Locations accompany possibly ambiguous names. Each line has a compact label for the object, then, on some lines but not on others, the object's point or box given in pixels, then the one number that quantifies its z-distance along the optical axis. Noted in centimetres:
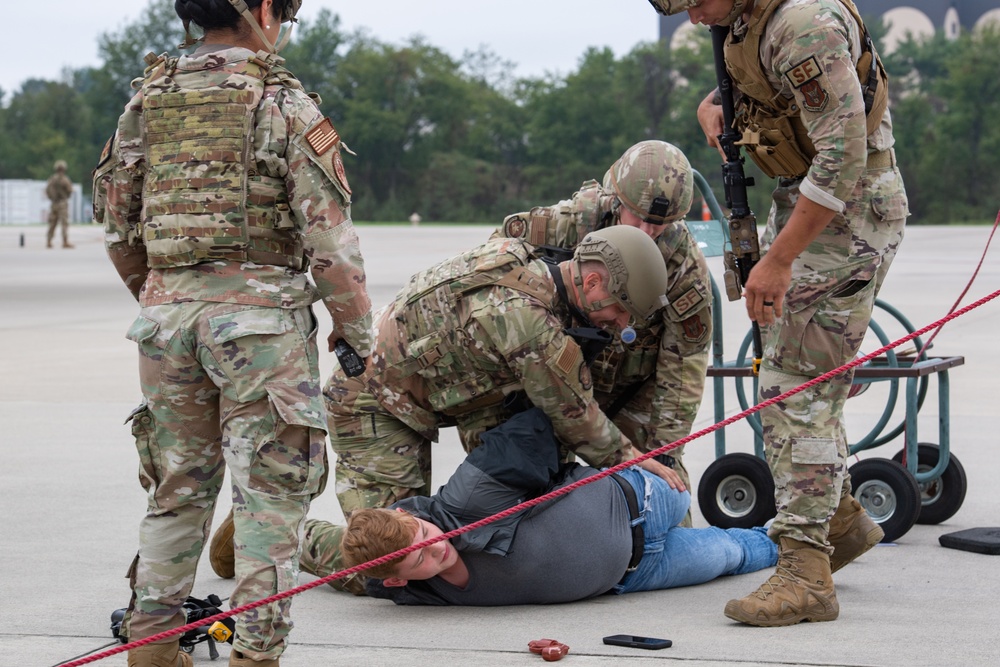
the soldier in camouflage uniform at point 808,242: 706
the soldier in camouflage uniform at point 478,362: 785
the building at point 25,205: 11398
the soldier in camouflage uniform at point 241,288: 598
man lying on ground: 776
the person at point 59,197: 5151
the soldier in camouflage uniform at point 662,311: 927
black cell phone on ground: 705
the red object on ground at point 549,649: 684
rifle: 781
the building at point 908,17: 14662
